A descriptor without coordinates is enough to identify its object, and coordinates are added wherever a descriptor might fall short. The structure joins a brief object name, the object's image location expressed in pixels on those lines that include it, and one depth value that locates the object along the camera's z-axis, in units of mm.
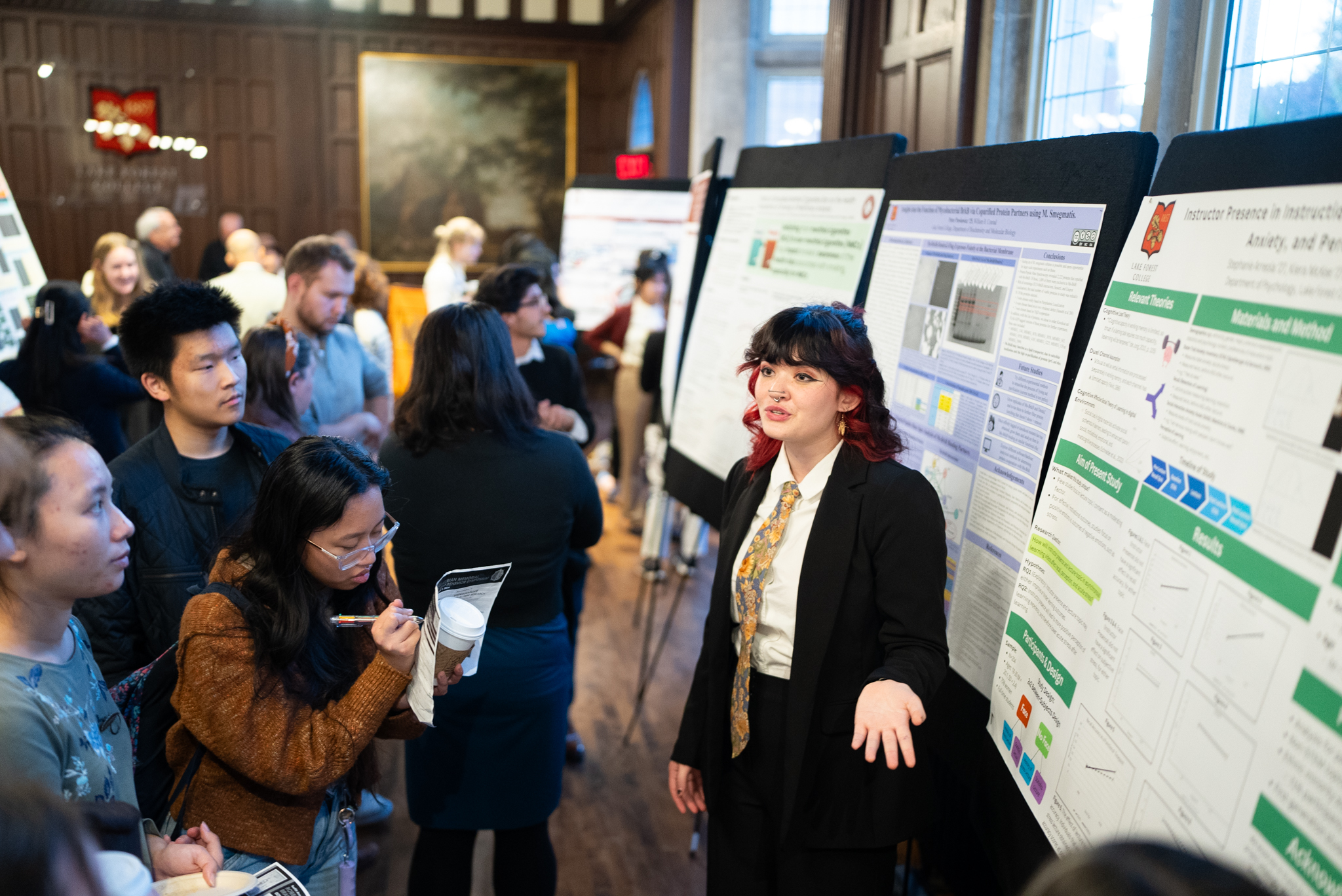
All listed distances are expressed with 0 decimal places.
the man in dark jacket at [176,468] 2020
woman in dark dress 2164
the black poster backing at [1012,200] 1453
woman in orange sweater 1584
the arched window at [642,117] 10547
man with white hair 7594
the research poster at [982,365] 1635
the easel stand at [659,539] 4789
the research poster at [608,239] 6945
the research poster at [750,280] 2500
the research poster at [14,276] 4223
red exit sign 7719
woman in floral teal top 1282
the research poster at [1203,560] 848
